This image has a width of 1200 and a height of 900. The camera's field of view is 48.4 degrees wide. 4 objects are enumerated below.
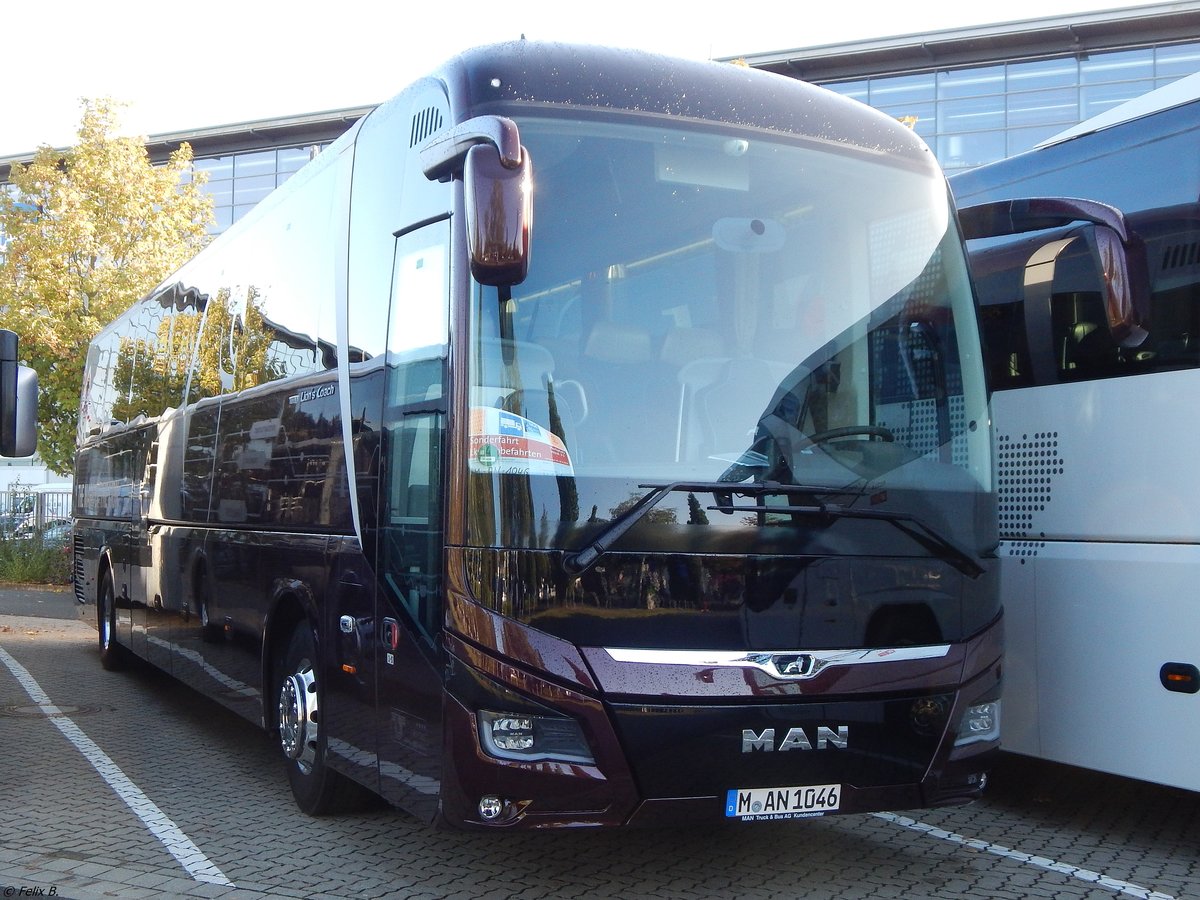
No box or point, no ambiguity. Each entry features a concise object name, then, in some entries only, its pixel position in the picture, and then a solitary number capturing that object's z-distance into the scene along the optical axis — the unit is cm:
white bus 594
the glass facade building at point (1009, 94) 3241
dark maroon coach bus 478
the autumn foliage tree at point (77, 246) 2383
